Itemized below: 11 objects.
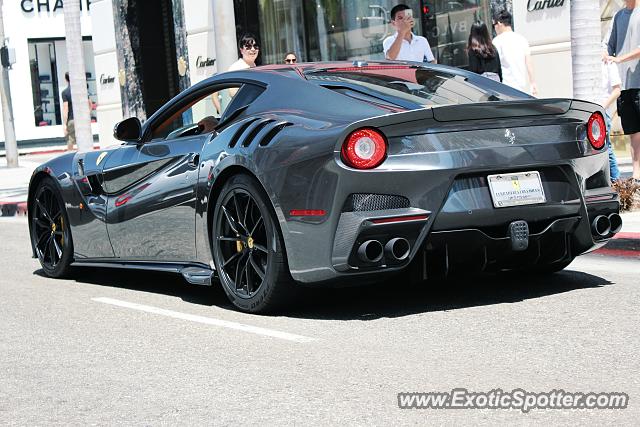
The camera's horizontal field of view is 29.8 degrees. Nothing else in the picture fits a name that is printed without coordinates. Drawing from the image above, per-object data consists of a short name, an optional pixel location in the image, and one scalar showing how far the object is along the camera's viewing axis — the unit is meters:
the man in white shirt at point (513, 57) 11.23
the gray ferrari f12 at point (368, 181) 5.82
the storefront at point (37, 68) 37.81
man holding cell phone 11.58
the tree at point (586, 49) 10.13
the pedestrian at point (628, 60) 10.84
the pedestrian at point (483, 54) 10.90
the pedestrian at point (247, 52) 11.55
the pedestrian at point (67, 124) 26.36
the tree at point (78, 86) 17.20
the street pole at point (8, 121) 26.20
